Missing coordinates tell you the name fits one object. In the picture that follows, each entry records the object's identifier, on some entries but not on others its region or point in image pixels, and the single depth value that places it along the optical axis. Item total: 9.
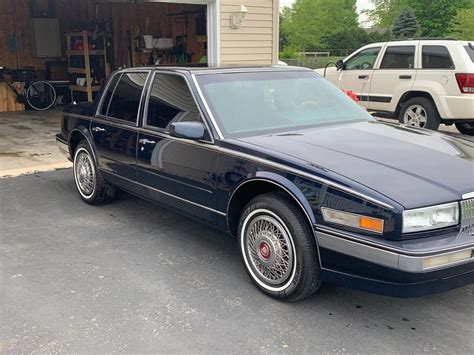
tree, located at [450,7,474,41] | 44.41
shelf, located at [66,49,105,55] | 14.15
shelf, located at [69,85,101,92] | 14.12
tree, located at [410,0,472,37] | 53.44
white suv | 9.19
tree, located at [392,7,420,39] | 49.41
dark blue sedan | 2.95
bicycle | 13.89
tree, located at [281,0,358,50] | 61.44
